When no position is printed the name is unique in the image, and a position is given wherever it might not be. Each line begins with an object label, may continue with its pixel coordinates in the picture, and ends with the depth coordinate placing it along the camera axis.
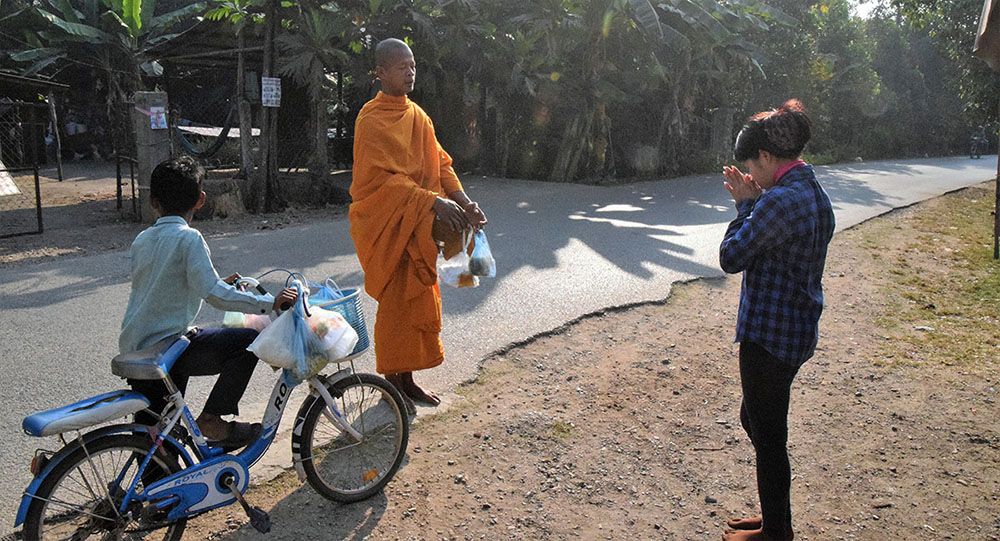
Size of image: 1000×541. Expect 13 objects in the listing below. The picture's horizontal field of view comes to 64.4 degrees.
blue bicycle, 2.66
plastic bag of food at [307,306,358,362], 3.08
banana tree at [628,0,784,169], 16.70
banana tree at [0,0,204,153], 17.00
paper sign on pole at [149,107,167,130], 10.16
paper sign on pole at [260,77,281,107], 11.66
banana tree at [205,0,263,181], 12.24
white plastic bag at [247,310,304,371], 2.95
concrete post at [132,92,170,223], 10.17
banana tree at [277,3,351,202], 12.41
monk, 4.08
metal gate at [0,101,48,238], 9.74
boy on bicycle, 2.95
